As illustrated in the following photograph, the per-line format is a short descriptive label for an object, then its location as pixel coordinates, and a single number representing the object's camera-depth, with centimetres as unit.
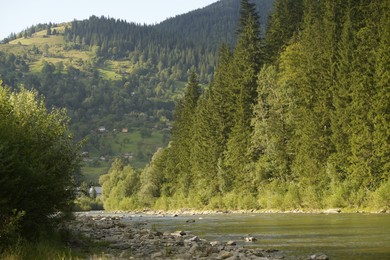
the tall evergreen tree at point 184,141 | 11232
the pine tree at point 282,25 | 9412
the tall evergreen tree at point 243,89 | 8925
